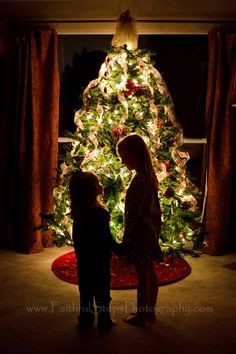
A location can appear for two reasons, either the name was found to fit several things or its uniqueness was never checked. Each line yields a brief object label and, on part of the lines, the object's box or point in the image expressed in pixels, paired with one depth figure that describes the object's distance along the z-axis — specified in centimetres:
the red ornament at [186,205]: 342
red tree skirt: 333
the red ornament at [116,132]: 332
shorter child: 244
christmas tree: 335
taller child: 251
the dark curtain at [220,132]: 404
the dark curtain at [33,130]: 409
